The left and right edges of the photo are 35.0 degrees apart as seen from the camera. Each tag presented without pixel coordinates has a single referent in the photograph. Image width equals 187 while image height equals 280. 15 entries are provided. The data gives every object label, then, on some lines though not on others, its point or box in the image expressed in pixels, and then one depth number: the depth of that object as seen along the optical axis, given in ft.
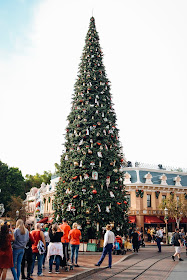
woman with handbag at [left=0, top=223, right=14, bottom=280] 24.49
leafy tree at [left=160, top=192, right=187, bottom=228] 127.85
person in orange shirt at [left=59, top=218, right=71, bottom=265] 38.52
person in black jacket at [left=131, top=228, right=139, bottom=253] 67.80
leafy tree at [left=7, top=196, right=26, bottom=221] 161.79
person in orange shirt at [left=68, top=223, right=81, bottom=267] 37.27
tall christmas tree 60.95
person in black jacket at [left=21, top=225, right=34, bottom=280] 29.37
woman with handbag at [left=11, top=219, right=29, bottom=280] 27.07
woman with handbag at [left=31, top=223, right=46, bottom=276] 31.07
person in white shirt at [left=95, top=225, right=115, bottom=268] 37.73
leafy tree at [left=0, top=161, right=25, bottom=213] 179.93
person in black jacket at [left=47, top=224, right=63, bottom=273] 32.50
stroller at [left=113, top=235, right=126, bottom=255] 57.96
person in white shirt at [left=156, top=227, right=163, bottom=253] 66.20
